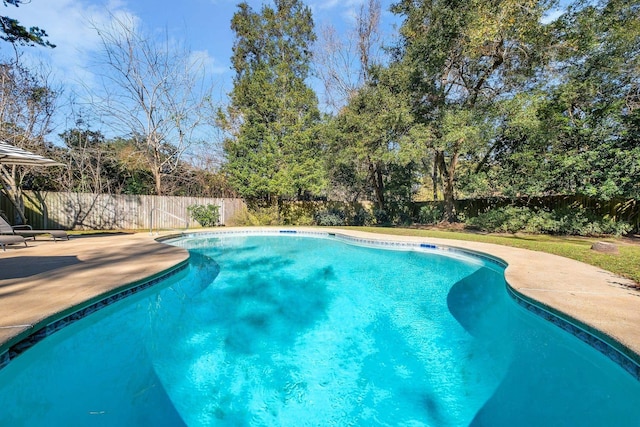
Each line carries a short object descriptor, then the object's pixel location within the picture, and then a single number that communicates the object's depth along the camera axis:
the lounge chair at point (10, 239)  6.03
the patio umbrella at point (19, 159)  5.15
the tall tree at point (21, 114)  10.10
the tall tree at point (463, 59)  9.20
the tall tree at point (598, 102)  9.27
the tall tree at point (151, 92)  13.46
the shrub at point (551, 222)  10.47
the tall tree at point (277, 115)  14.70
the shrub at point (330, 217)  16.20
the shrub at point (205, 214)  14.55
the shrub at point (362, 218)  17.22
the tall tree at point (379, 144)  12.73
